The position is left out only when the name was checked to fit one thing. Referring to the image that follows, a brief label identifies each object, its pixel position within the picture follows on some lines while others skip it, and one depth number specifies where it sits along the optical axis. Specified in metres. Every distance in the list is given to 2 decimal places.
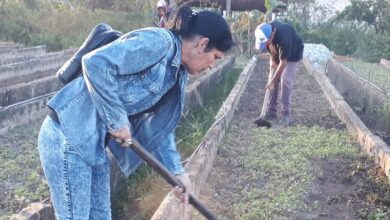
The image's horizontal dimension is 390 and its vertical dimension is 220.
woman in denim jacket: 2.30
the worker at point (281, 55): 7.06
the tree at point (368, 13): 24.86
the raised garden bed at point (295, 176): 4.69
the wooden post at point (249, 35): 18.98
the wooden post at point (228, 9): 19.56
